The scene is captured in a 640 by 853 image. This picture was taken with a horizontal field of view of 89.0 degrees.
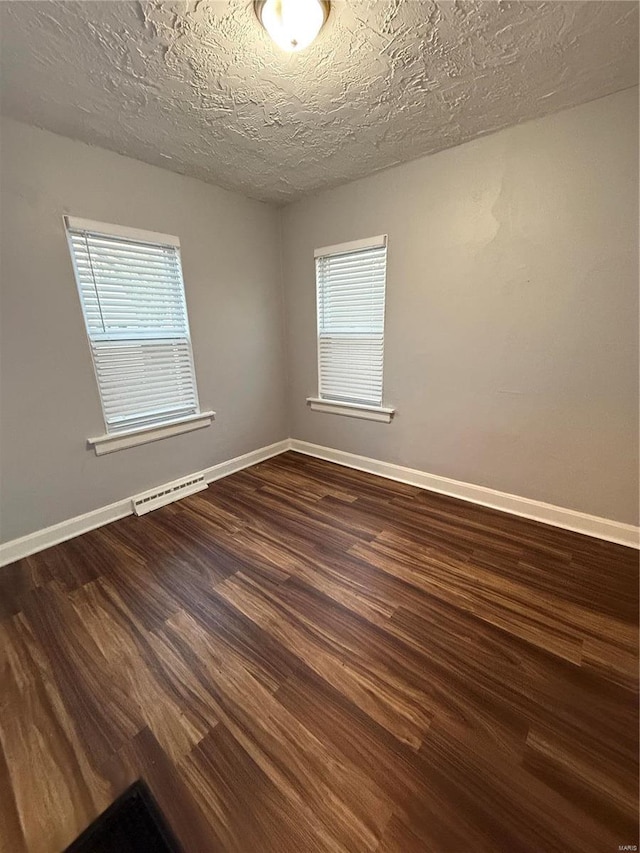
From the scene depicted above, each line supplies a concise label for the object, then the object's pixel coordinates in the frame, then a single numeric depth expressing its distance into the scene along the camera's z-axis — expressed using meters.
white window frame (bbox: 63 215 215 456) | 2.07
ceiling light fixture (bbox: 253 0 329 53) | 1.16
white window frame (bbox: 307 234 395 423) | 2.64
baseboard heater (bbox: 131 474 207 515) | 2.53
